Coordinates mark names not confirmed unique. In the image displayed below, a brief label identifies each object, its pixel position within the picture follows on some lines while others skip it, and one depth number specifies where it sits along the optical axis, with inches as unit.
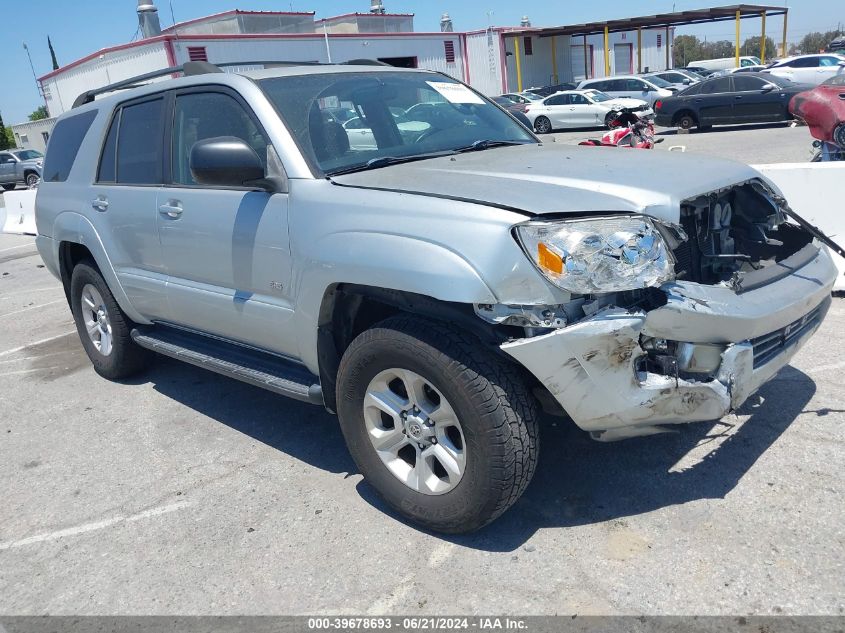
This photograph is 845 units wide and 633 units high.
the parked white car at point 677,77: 1227.8
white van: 1696.6
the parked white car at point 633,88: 1031.0
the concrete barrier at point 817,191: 224.8
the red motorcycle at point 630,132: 343.3
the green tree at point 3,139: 1900.7
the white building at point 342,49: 1184.2
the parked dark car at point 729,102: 769.6
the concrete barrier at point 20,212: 614.9
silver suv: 105.2
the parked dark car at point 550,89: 1409.9
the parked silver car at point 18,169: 1119.6
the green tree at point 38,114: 2571.4
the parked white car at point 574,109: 952.3
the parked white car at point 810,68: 1023.6
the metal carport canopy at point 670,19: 1563.7
